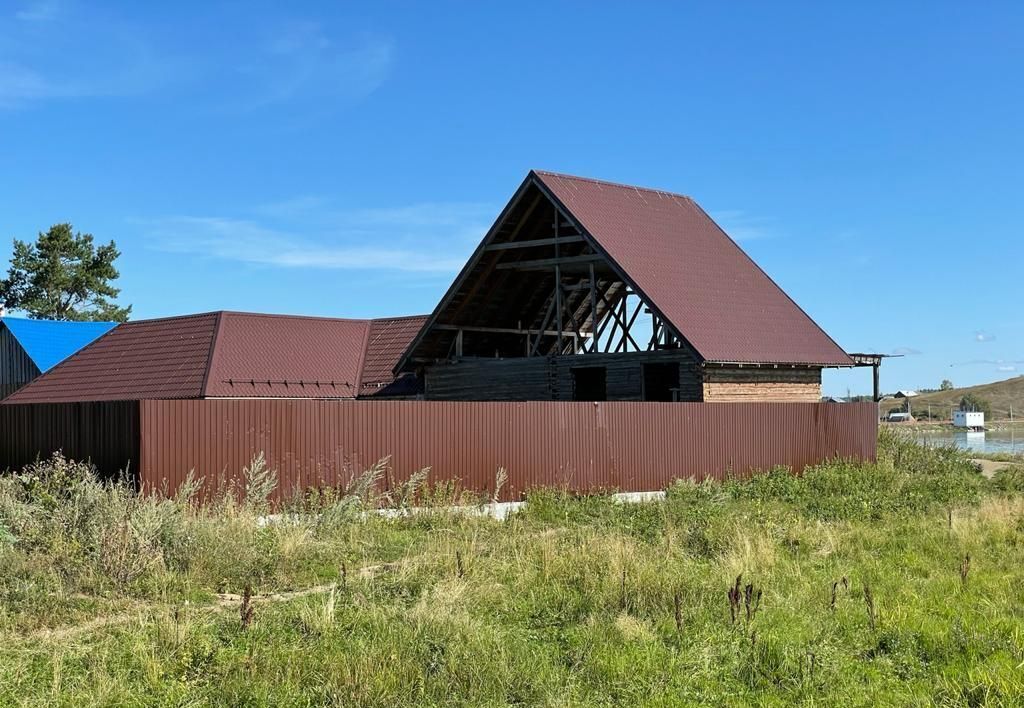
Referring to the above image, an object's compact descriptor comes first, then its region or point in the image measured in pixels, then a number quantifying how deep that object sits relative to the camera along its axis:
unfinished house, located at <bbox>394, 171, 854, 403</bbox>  22.98
